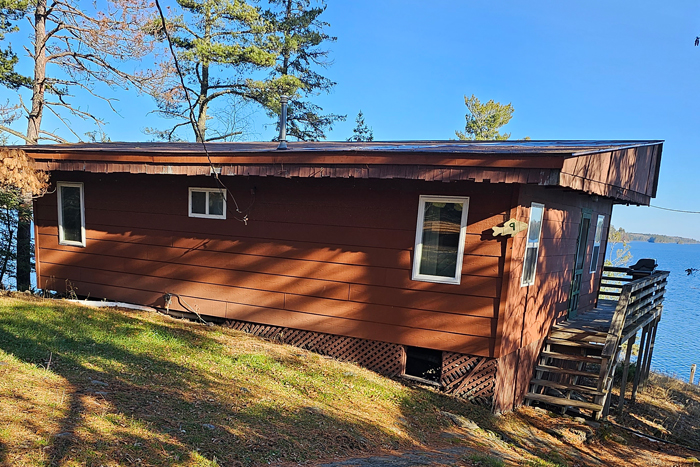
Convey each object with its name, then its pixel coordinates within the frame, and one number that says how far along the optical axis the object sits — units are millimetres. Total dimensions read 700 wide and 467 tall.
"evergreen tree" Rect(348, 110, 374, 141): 28250
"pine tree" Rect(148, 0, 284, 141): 16812
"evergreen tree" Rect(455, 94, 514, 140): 30141
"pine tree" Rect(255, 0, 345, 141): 18797
